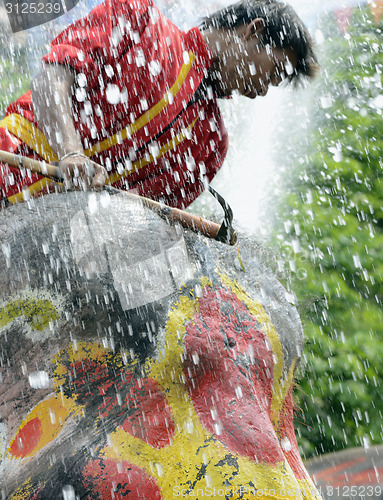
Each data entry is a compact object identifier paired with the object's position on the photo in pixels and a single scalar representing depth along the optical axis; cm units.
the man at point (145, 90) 448
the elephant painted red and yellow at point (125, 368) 424
